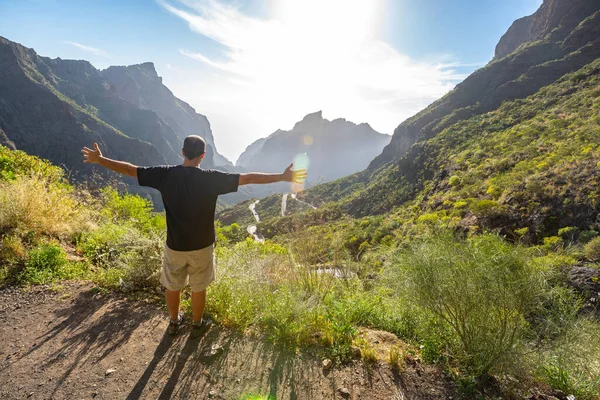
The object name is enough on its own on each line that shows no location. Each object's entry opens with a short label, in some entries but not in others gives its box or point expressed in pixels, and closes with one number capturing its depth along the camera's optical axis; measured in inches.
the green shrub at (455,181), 971.3
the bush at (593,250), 288.5
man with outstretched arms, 111.8
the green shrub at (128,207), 379.4
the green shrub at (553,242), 390.0
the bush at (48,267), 160.1
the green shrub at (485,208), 582.2
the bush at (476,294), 99.0
